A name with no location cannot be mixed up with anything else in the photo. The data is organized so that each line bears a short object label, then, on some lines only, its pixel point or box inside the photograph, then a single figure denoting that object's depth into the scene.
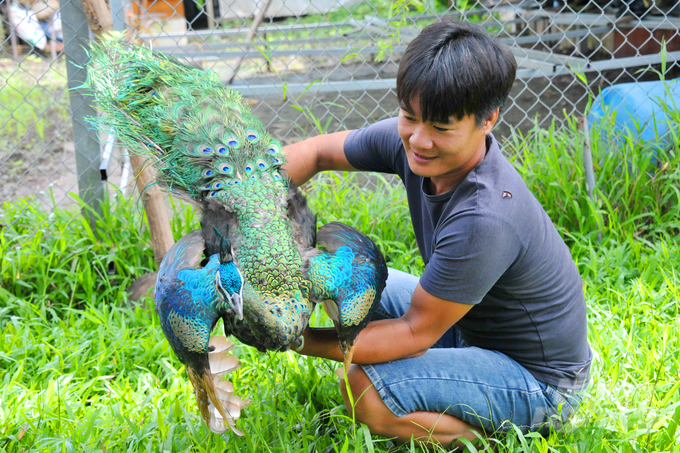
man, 1.66
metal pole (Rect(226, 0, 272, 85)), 4.02
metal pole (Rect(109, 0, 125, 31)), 2.95
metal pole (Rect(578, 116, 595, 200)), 3.17
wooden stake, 2.67
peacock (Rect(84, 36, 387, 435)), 1.56
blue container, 3.35
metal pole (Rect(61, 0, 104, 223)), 2.93
